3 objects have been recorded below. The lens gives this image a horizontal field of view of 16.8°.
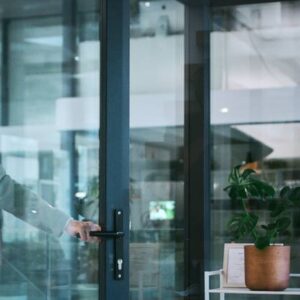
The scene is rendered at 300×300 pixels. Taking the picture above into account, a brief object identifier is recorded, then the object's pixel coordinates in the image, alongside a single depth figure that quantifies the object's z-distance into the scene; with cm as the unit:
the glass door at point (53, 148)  407
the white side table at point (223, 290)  429
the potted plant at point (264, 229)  426
